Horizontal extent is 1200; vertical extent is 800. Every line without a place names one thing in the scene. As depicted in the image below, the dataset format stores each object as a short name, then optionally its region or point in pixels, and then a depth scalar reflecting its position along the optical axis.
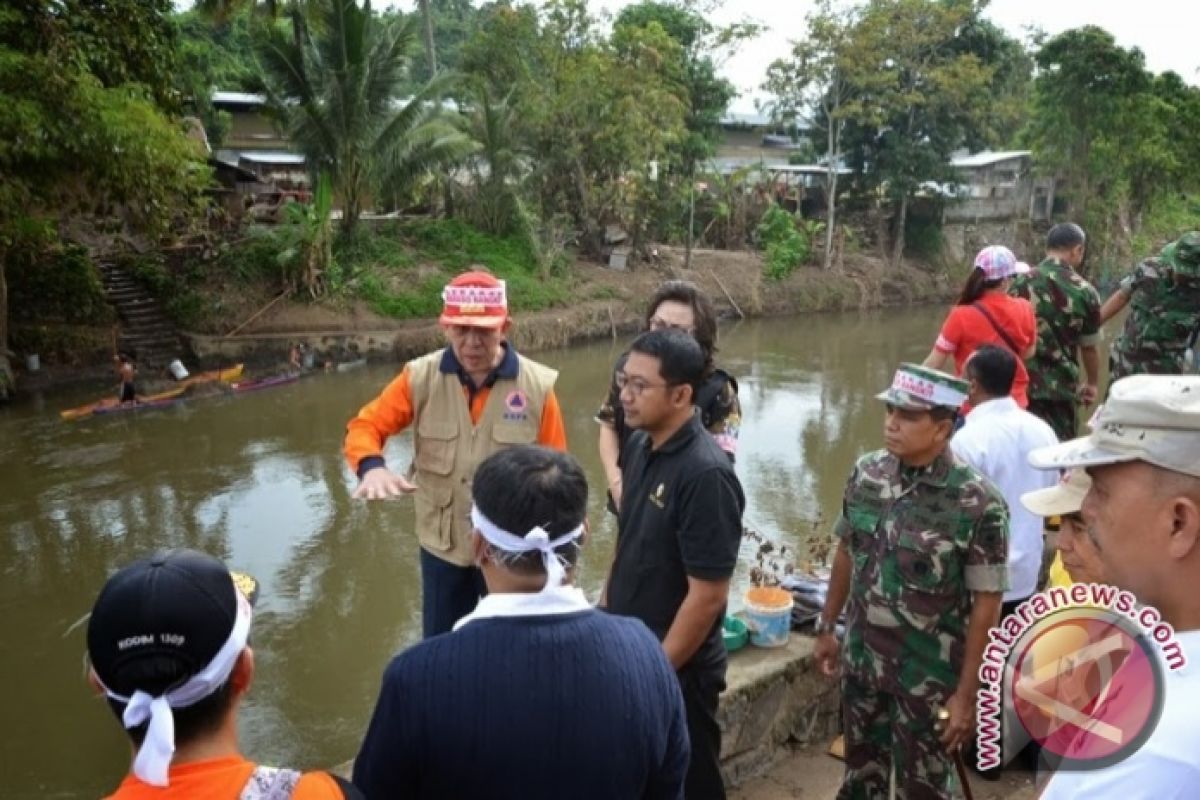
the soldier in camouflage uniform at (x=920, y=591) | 2.65
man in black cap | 1.38
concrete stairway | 16.23
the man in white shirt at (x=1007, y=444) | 3.44
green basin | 3.55
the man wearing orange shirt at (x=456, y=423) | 3.36
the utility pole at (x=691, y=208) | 22.92
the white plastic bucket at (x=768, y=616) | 3.61
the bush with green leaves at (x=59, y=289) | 16.00
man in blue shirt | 1.60
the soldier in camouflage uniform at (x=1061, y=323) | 4.98
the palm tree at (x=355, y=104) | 16.23
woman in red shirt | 4.54
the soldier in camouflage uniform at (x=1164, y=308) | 4.92
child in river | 13.21
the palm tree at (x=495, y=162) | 20.16
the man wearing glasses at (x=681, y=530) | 2.50
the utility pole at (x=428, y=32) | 25.67
